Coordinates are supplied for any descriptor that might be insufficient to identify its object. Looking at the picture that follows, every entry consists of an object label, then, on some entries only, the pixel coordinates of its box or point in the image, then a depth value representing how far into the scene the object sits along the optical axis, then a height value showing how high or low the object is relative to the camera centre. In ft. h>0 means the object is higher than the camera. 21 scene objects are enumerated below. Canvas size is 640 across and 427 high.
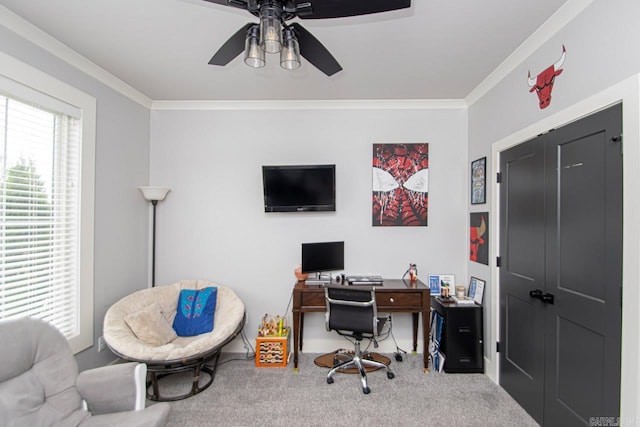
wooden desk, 9.24 -2.75
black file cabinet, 9.09 -3.81
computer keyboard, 9.91 -2.23
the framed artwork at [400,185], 10.73 +1.12
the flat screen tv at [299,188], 10.31 +0.95
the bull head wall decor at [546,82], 6.27 +3.11
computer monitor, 10.10 -1.46
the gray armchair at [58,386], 4.85 -3.06
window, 6.46 +0.30
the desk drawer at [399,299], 9.30 -2.65
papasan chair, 7.37 -3.32
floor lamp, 9.96 +0.64
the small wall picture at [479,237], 9.25 -0.69
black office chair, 8.32 -2.94
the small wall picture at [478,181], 9.36 +1.15
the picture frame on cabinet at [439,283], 10.43 -2.39
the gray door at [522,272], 6.82 -1.42
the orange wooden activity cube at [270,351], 9.65 -4.50
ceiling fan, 4.12 +2.92
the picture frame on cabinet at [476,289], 9.33 -2.40
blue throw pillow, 9.32 -3.17
